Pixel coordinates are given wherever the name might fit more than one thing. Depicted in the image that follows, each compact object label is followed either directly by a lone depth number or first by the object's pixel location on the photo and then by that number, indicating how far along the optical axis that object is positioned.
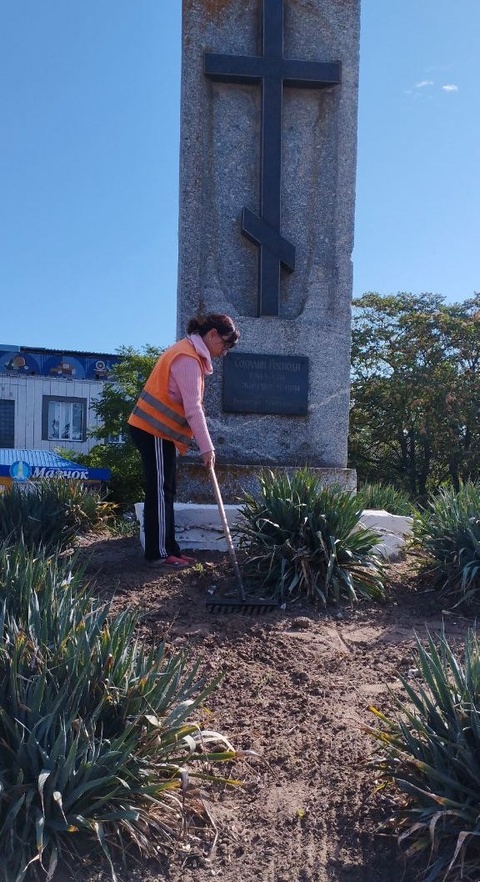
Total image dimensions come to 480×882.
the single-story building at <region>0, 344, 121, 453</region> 22.17
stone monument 6.86
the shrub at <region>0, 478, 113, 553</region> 6.09
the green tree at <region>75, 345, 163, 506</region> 14.47
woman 5.30
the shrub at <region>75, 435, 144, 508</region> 14.33
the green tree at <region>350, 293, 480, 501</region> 15.57
